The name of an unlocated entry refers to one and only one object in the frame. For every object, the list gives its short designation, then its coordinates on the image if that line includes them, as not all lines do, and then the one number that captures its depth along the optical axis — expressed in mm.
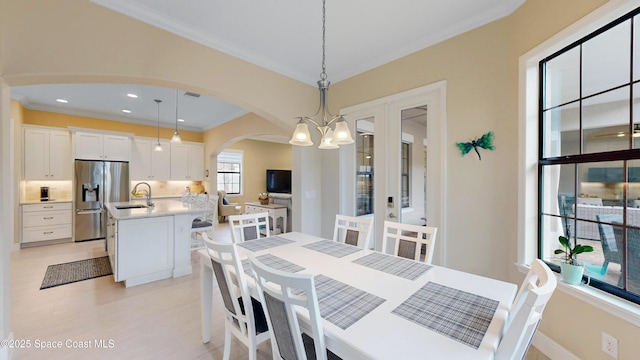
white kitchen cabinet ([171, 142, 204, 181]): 6754
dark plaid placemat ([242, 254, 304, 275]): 1614
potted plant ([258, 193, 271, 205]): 5754
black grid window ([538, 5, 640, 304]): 1491
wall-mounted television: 7580
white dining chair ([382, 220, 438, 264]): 1903
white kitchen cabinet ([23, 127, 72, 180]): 4801
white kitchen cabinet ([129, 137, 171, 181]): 6125
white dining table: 865
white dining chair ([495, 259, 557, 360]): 768
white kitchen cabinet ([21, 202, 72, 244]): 4668
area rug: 3217
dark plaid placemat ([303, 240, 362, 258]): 1970
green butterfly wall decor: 2285
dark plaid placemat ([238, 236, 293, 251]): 2121
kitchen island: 3092
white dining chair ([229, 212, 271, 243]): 2448
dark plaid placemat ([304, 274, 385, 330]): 1065
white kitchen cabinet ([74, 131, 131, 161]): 5219
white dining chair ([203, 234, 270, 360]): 1384
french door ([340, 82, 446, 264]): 2699
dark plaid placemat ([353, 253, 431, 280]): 1559
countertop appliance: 5035
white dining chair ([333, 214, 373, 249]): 2232
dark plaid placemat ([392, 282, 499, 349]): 958
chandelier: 1788
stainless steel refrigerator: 5133
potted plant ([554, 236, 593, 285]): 1697
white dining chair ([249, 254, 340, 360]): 980
